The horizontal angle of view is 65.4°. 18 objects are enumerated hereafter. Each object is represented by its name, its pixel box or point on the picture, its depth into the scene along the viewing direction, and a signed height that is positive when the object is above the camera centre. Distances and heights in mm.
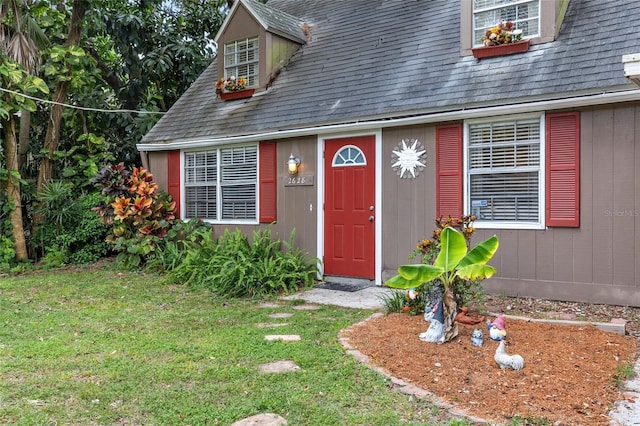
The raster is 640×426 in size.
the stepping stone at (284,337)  4523 -1213
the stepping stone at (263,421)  2836 -1238
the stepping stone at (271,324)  5117 -1237
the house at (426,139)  5707 +943
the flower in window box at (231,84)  9359 +2313
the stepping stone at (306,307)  5938 -1235
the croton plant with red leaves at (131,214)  8898 -144
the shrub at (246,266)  6902 -905
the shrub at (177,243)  8547 -670
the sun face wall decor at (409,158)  6887 +655
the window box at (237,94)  9312 +2113
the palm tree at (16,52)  8969 +2831
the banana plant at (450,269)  4082 -531
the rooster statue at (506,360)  3547 -1110
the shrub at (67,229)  9998 -464
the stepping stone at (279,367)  3688 -1220
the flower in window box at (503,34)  6664 +2294
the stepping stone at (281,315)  5572 -1238
